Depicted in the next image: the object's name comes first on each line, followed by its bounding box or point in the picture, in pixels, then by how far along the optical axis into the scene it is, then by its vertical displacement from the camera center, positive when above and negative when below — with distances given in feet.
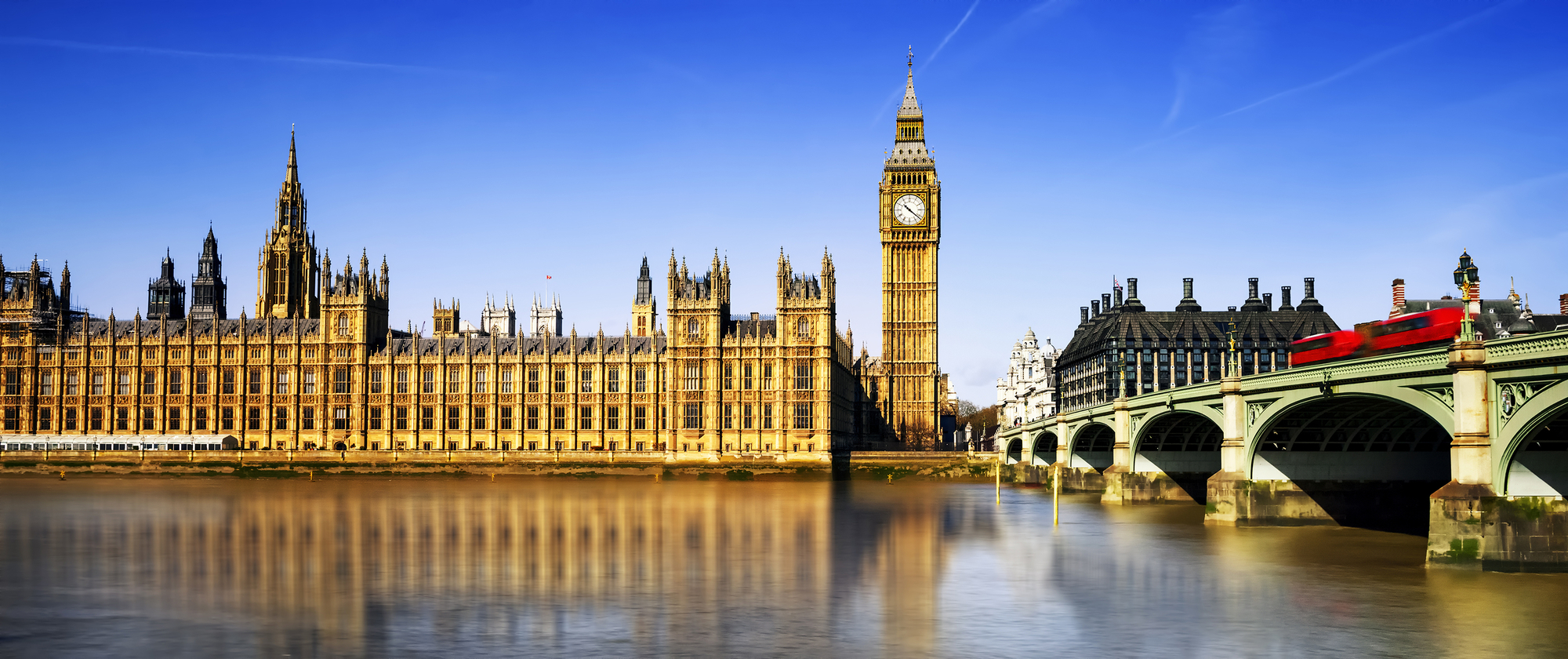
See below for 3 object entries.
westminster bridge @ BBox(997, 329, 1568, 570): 129.39 -5.10
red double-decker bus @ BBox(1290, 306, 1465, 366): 166.81 +9.87
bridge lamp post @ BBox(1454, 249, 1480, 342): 155.22 +15.32
